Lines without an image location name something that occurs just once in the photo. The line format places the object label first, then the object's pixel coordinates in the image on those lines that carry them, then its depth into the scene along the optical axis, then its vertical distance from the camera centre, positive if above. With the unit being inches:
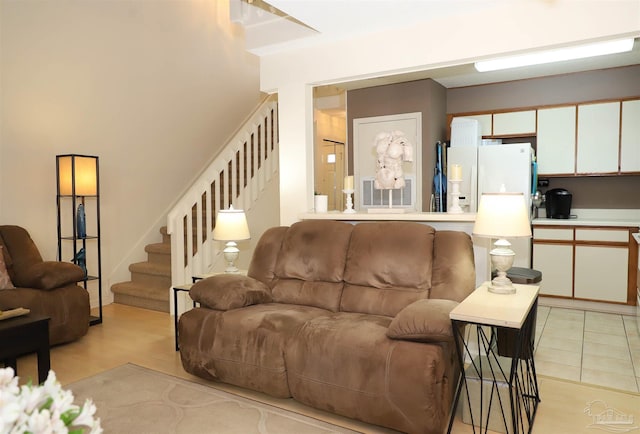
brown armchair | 137.9 -28.6
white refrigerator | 194.2 +11.8
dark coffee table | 99.0 -31.8
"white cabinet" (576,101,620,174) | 195.0 +26.6
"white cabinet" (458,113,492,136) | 224.4 +37.7
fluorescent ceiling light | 151.3 +51.2
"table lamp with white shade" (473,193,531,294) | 96.1 -5.6
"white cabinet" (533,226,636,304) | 181.8 -26.9
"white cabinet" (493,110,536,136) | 212.5 +36.3
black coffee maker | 205.6 -2.4
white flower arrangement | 36.5 -18.0
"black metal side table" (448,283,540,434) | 82.2 -37.0
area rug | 91.7 -46.8
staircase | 184.4 -11.3
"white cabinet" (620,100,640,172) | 190.9 +25.7
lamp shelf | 167.6 +0.8
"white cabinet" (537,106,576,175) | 202.8 +26.4
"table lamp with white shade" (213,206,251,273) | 138.9 -9.6
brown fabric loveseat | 86.6 -28.7
